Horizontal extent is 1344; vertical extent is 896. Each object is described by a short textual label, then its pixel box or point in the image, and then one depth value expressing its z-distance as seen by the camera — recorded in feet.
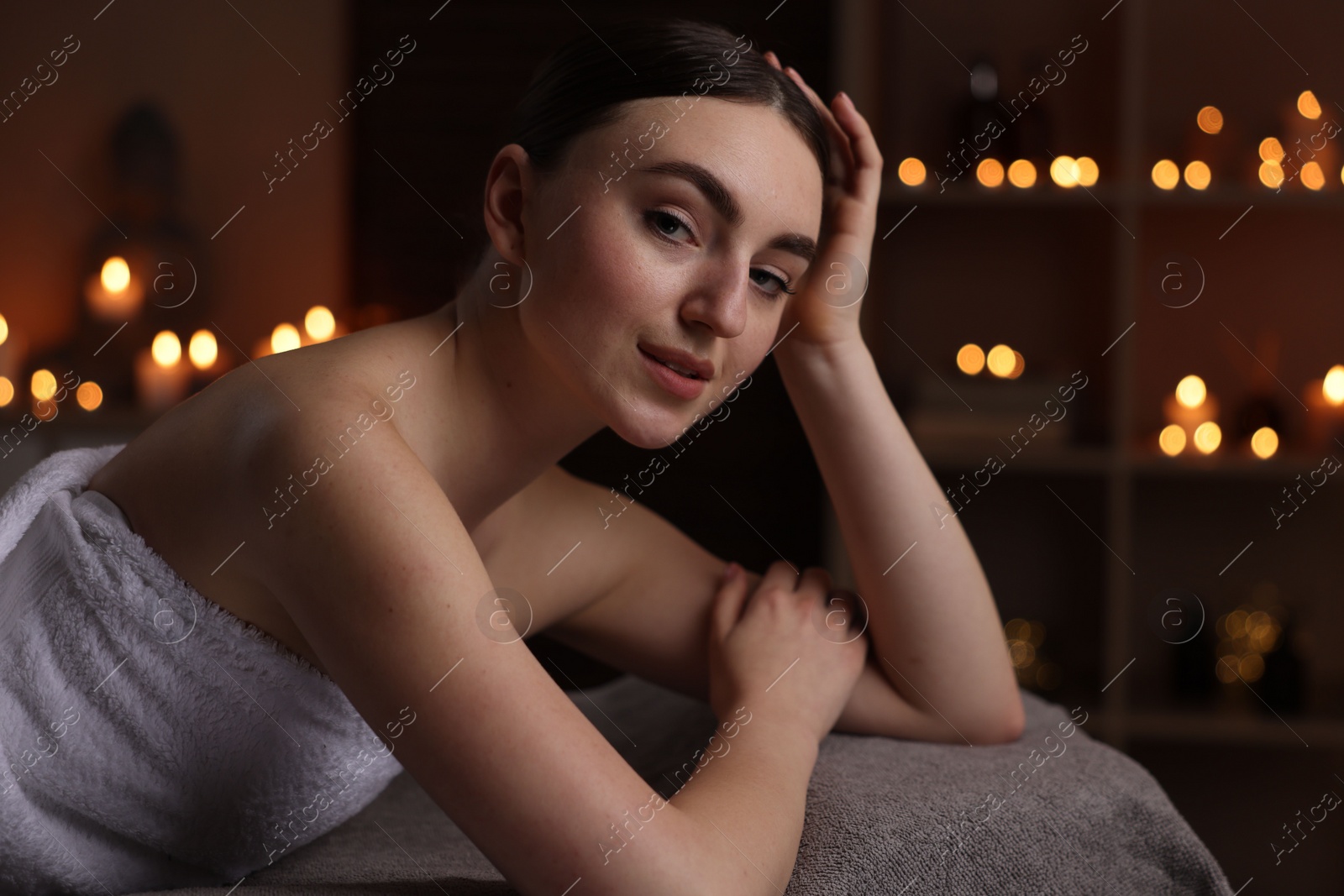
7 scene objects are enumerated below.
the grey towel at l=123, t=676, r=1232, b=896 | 2.49
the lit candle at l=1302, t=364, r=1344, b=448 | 7.72
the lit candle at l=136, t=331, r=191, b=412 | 8.14
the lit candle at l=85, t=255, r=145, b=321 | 8.58
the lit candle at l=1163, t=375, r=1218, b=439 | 8.02
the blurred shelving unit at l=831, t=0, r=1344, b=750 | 7.77
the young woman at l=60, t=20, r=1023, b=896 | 2.11
